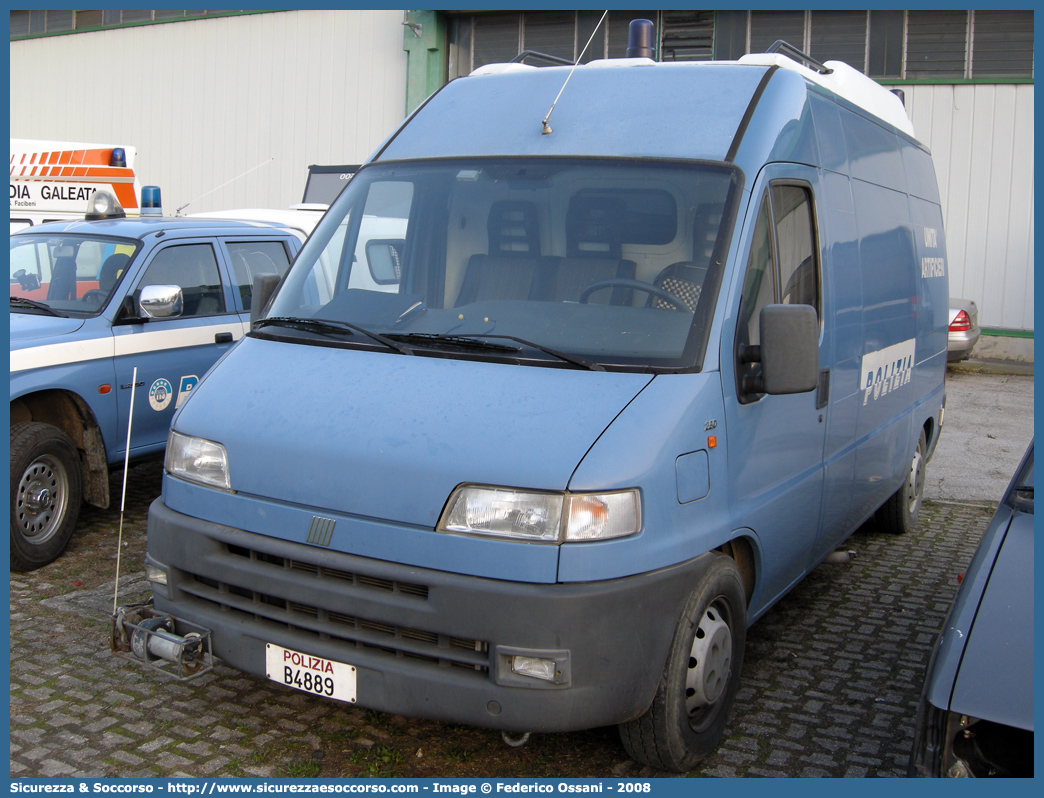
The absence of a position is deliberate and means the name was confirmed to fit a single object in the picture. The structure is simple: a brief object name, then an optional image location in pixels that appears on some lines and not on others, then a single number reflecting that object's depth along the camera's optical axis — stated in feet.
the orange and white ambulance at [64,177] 39.45
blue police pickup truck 18.74
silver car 49.55
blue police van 10.18
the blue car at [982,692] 8.59
